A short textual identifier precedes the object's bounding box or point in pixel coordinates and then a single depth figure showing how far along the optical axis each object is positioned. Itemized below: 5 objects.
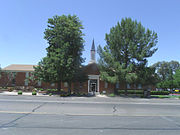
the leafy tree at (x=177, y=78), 42.15
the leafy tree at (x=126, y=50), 22.73
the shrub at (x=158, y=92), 31.53
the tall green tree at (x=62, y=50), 22.33
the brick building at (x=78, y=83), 29.31
